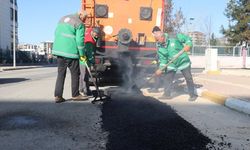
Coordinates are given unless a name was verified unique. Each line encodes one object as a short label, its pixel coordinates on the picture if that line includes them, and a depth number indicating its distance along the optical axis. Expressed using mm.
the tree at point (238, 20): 23221
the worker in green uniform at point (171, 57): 5136
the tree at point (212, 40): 31604
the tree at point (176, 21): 18860
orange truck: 6413
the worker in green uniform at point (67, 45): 4616
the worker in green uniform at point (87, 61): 5067
